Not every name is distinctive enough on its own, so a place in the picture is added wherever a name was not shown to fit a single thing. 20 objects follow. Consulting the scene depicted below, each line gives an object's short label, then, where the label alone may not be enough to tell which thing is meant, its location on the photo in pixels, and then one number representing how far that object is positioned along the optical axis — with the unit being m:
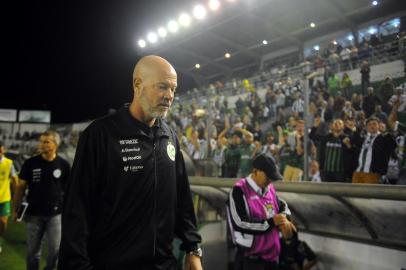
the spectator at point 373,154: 5.16
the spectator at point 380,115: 5.17
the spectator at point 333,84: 6.69
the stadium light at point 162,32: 18.97
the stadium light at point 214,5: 15.73
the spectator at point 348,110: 6.12
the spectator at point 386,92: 4.93
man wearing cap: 3.39
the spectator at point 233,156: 7.59
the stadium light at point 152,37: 19.67
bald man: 1.67
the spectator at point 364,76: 5.78
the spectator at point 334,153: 5.95
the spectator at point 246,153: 7.36
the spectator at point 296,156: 6.26
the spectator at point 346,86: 6.32
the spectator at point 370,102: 5.42
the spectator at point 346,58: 6.80
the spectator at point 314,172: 5.80
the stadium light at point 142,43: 20.52
